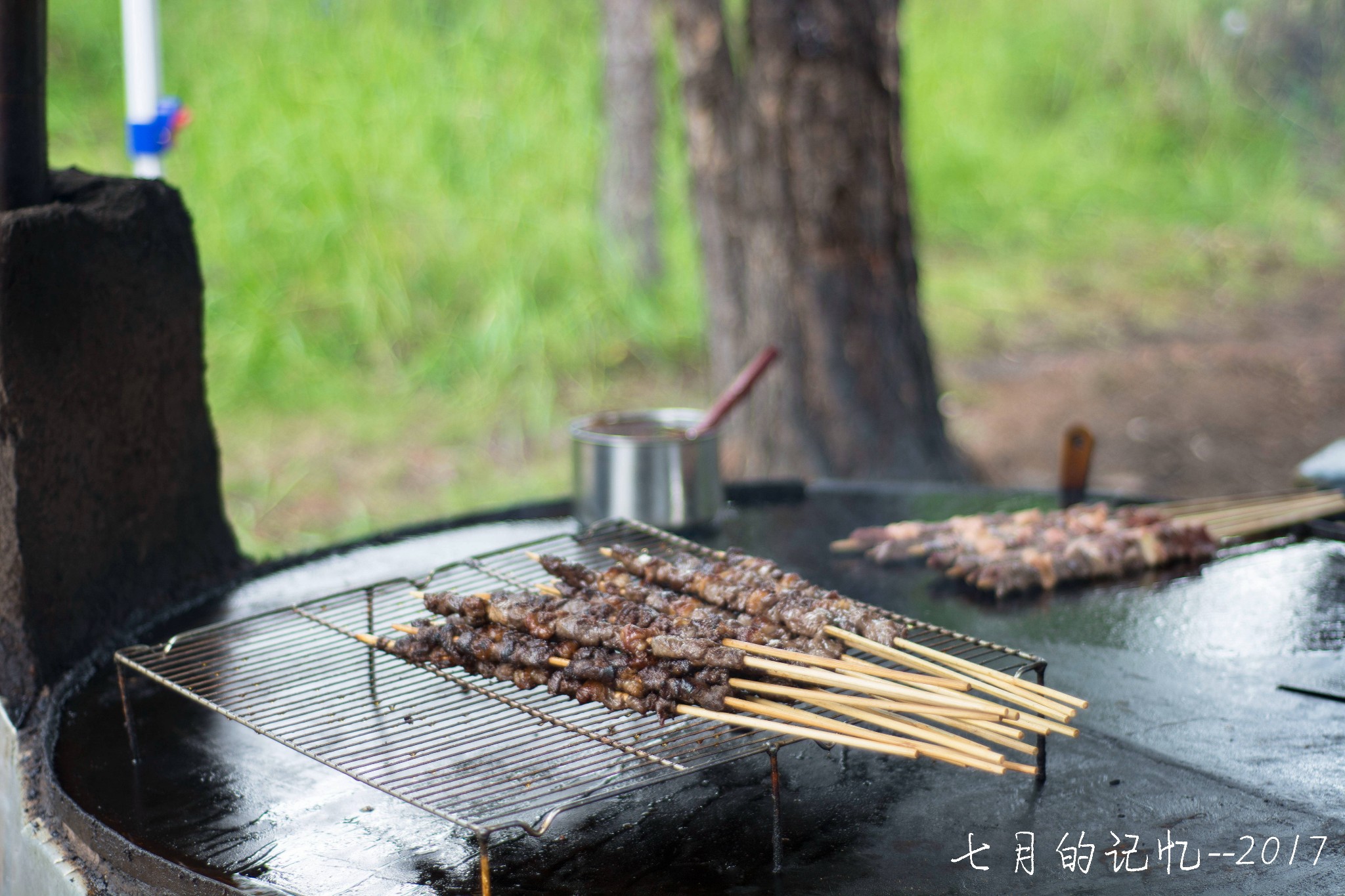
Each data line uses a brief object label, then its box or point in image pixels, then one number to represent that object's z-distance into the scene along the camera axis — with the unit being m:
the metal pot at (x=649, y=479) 3.80
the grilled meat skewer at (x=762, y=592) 2.61
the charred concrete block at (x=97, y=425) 3.07
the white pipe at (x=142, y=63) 5.31
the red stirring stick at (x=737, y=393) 3.95
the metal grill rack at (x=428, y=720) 2.33
